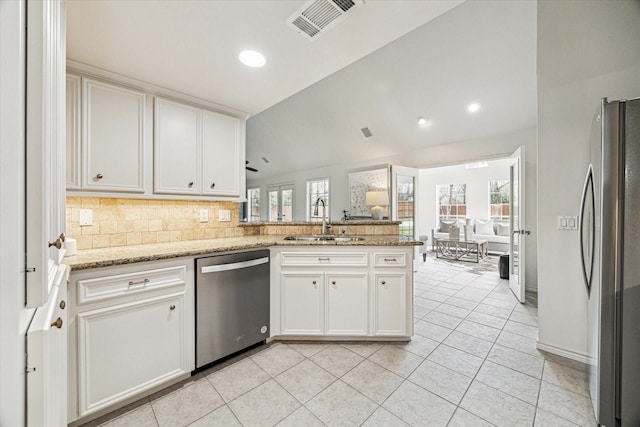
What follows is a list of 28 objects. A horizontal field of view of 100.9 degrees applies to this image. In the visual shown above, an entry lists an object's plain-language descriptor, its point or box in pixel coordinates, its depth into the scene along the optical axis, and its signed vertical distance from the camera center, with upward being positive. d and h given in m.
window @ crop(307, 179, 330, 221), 7.14 +0.58
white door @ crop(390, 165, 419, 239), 5.07 +0.31
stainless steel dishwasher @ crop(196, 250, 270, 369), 1.88 -0.68
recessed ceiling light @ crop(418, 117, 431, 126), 4.52 +1.58
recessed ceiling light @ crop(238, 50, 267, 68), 1.82 +1.10
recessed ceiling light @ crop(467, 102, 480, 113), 3.99 +1.60
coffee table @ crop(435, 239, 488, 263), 6.21 -0.93
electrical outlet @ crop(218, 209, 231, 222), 2.69 -0.02
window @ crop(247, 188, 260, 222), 9.51 +0.34
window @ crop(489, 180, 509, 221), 7.52 +0.35
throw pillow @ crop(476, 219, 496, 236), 7.29 -0.44
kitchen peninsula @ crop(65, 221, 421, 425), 1.46 -0.62
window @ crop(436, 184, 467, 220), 8.18 +0.37
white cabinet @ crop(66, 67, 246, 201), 1.82 +0.58
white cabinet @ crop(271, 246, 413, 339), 2.25 -0.68
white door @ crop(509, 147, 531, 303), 3.38 -0.18
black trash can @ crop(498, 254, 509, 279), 4.51 -0.95
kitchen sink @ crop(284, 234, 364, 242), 2.57 -0.25
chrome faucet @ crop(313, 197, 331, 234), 2.73 -0.13
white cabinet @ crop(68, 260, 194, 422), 1.42 -0.71
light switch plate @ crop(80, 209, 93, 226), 1.93 -0.02
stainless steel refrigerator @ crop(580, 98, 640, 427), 1.30 -0.29
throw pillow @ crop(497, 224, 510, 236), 7.15 -0.47
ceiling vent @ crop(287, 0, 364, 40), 1.42 +1.12
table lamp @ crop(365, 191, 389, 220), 4.26 +0.24
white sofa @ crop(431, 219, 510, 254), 6.80 -0.55
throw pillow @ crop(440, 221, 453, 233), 7.04 -0.38
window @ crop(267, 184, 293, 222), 8.21 +0.37
